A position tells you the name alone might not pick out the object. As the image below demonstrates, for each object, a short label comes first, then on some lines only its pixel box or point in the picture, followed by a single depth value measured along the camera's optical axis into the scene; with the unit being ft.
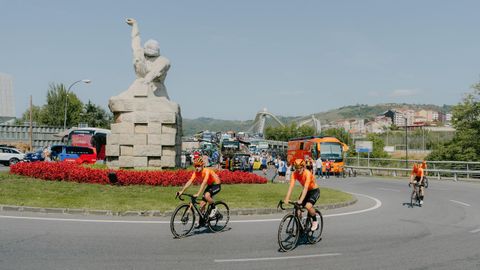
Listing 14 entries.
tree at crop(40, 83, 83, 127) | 249.55
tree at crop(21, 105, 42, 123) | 276.62
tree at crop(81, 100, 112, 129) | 255.29
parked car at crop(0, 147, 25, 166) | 139.13
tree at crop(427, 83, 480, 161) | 158.51
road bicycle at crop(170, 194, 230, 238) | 33.73
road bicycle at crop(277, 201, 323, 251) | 30.01
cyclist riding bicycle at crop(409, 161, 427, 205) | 58.80
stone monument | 65.98
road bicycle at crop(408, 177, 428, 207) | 58.90
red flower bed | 59.31
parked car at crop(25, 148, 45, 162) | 132.67
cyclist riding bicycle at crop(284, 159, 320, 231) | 31.86
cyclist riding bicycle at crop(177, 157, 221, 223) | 35.53
